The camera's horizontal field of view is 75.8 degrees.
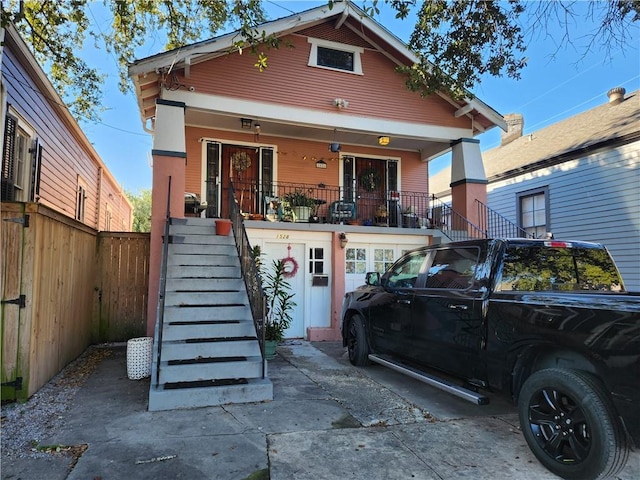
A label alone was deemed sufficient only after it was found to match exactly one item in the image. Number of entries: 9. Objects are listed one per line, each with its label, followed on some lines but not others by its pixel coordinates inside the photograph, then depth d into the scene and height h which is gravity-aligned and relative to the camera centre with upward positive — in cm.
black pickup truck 267 -60
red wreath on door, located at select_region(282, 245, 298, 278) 895 +0
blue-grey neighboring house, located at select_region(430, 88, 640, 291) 998 +243
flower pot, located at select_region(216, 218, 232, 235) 772 +71
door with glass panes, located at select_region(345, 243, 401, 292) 947 +13
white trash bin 553 -128
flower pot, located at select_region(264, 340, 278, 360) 671 -137
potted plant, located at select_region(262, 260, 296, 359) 799 -61
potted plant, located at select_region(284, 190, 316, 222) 959 +141
